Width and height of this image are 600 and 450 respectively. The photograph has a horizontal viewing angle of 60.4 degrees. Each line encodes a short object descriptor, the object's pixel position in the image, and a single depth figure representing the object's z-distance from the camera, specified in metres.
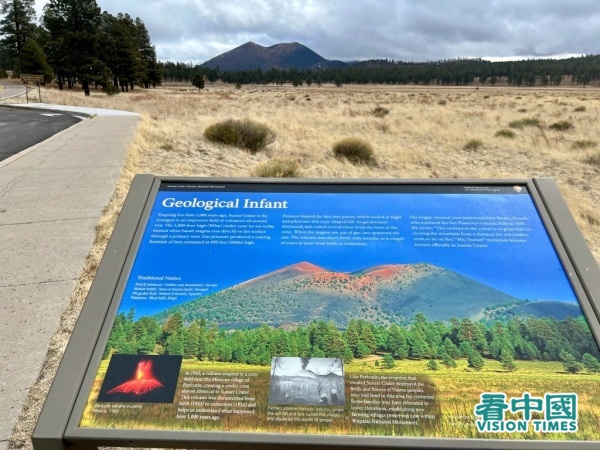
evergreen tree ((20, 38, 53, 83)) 49.09
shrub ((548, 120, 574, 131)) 18.91
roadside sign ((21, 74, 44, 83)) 32.00
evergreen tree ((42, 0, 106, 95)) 45.91
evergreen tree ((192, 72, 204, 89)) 79.31
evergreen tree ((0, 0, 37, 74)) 64.75
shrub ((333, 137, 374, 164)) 12.45
